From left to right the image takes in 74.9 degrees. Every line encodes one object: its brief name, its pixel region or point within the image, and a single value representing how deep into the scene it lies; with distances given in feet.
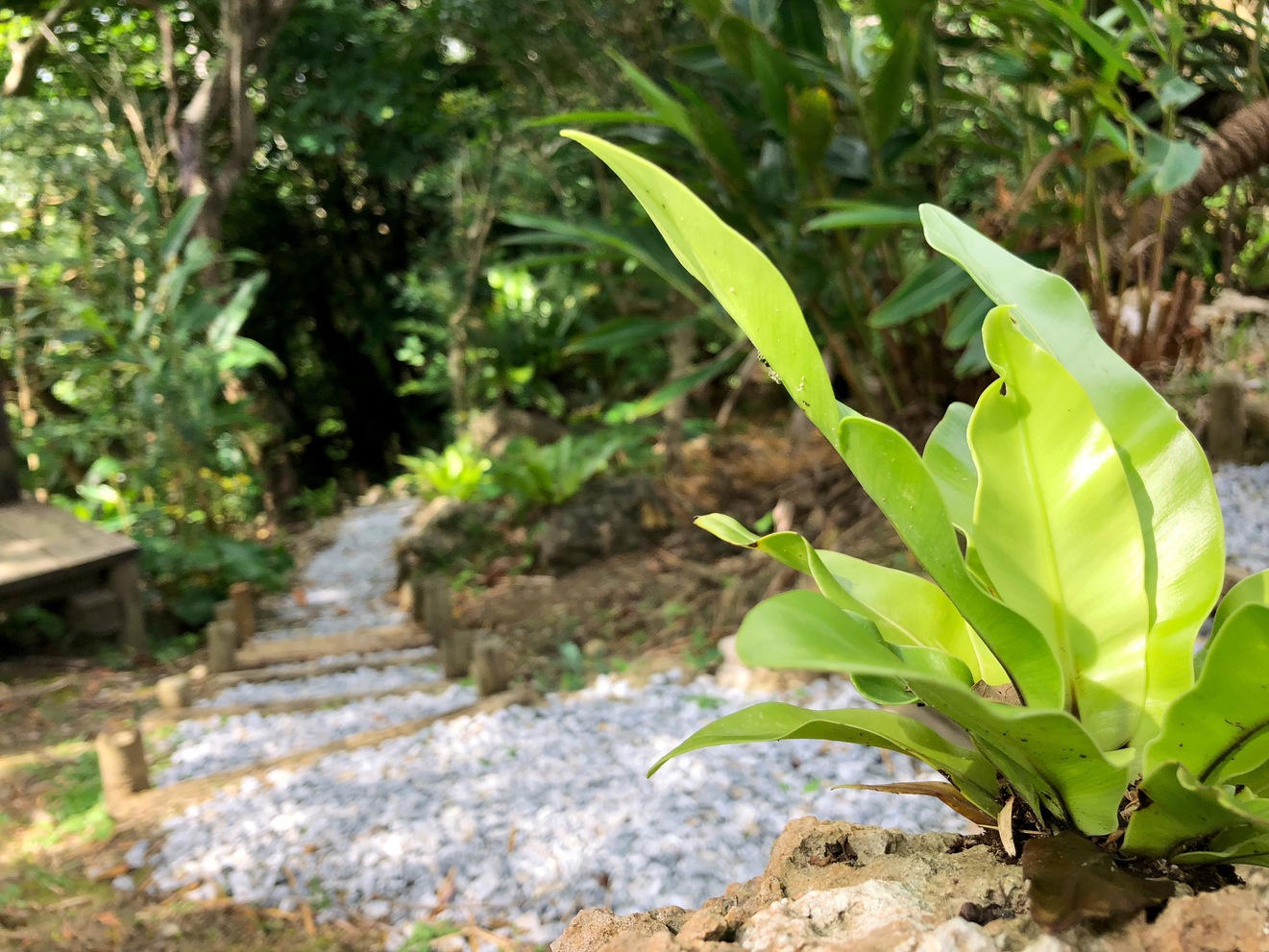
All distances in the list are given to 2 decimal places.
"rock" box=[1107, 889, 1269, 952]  1.59
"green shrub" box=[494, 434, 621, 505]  14.20
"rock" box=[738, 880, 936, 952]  1.81
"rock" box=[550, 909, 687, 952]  2.13
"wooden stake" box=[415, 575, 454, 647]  10.33
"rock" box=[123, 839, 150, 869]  5.27
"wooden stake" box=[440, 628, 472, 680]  8.94
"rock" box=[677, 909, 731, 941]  1.97
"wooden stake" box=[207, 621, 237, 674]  9.87
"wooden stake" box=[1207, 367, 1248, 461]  6.85
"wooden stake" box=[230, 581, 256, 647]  11.37
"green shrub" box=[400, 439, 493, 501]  16.98
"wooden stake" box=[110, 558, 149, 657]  10.95
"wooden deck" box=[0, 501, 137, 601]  9.70
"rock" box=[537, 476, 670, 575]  12.77
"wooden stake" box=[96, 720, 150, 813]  6.02
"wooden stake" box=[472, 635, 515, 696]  7.74
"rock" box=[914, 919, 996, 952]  1.73
